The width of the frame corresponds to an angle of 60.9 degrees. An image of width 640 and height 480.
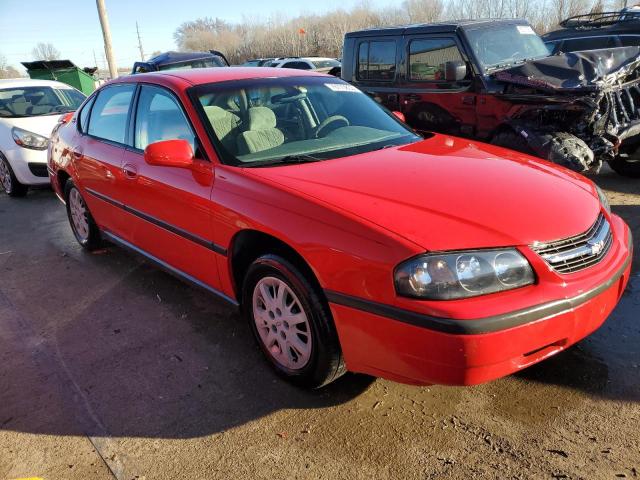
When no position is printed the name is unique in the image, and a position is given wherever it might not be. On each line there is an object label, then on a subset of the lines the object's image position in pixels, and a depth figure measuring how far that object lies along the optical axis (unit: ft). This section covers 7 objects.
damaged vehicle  16.65
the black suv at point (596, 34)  26.99
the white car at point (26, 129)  24.08
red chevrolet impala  6.96
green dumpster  52.70
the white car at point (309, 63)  59.73
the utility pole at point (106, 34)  55.83
